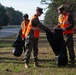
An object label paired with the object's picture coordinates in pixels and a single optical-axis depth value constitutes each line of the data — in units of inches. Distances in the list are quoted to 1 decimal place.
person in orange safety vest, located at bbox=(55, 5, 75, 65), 450.9
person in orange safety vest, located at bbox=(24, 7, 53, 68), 446.3
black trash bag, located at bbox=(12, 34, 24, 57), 504.4
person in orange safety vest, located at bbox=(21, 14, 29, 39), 502.6
